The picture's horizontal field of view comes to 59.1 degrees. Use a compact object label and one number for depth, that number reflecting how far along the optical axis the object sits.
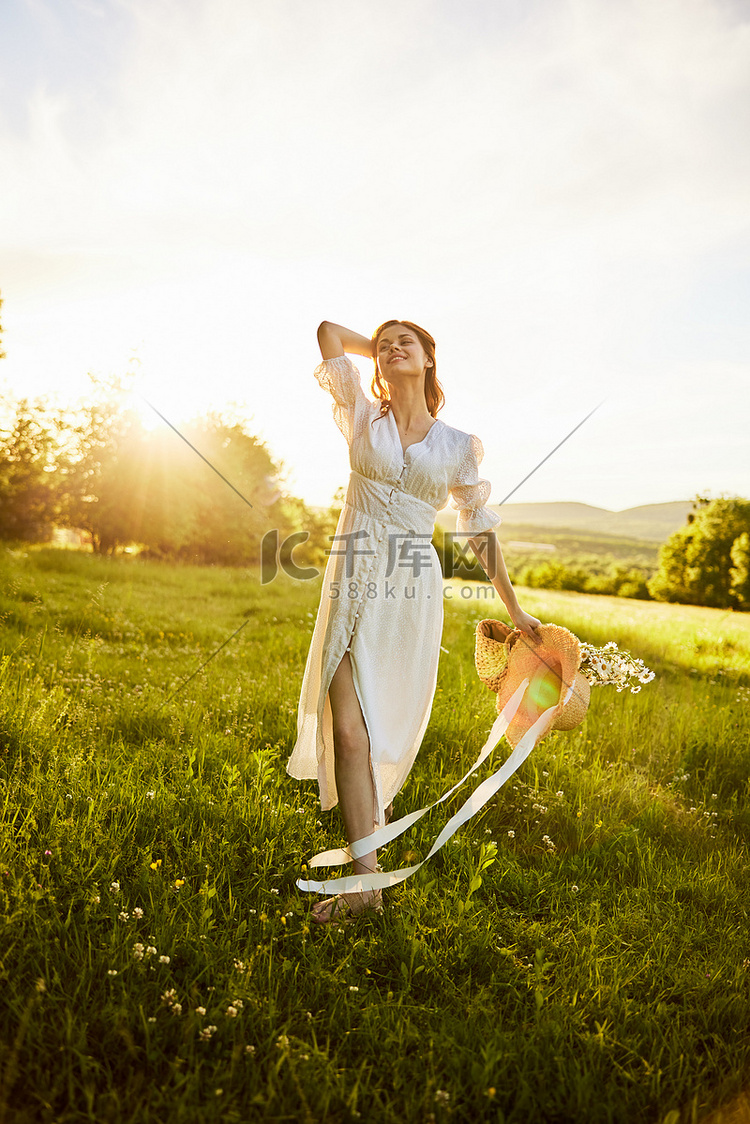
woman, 2.97
